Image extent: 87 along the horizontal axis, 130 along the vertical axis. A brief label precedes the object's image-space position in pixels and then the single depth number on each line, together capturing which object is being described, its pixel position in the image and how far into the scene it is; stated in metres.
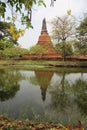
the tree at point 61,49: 57.08
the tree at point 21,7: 4.11
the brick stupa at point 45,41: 65.81
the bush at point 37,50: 62.19
